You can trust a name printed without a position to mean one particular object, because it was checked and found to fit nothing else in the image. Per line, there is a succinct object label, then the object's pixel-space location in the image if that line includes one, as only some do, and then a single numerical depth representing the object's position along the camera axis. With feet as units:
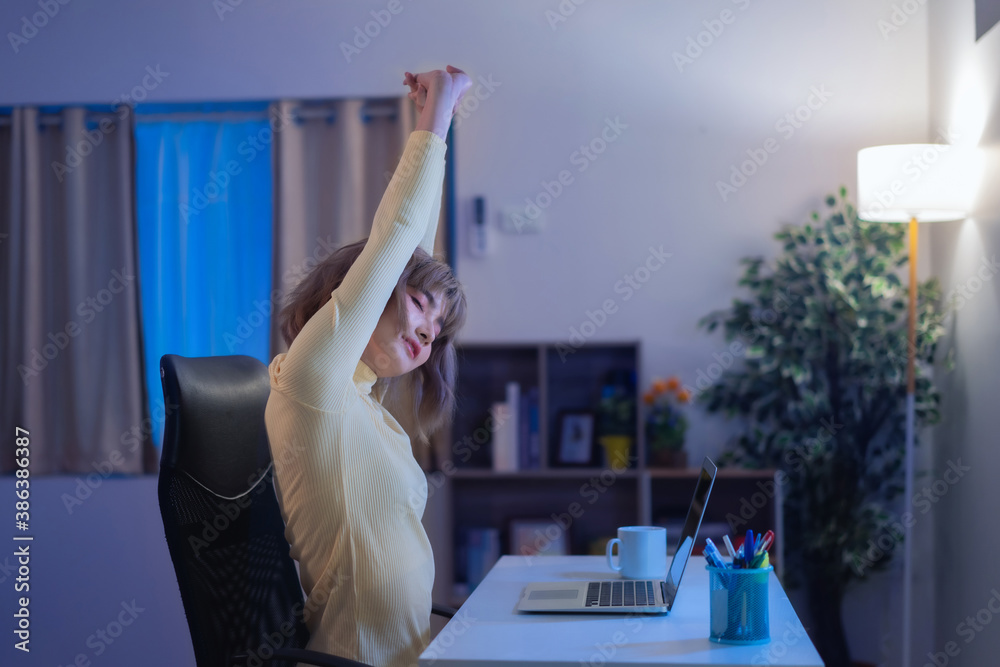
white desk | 4.00
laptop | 4.86
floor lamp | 8.93
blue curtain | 11.49
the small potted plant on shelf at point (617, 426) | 10.13
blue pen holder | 4.21
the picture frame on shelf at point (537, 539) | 10.32
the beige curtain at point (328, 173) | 11.08
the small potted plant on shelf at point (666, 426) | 10.27
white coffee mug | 5.64
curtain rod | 11.28
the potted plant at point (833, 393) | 9.71
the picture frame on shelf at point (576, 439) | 10.36
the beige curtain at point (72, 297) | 11.27
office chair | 4.44
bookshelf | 10.18
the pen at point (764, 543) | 4.39
